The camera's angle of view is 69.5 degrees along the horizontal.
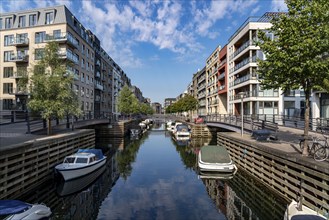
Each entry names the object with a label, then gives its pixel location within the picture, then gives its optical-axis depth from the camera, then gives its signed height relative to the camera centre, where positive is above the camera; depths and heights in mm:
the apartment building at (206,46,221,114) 65656 +9373
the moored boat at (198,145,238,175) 18203 -3805
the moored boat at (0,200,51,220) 8125 -3454
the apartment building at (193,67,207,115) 83312 +8364
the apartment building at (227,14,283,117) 40188 +6531
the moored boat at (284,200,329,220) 7917 -3729
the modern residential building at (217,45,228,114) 57338 +8042
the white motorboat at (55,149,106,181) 15906 -3553
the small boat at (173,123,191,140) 44750 -3952
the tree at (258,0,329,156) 11720 +3258
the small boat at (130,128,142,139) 48875 -4047
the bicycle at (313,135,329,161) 11500 -2105
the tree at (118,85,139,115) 62062 +3427
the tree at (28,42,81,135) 20234 +2341
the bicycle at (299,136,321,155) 11806 -1740
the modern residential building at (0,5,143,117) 45219 +14560
